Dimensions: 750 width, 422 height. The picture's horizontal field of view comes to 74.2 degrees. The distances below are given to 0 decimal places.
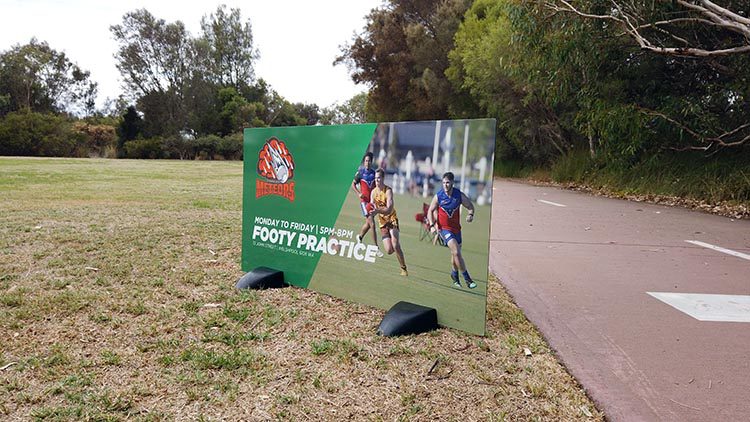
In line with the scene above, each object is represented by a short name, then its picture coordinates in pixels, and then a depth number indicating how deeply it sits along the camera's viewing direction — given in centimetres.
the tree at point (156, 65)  4287
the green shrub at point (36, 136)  3086
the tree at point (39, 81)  3847
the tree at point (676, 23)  808
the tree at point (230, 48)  5003
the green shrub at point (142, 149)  3647
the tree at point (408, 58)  2673
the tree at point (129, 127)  3969
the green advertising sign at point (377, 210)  256
